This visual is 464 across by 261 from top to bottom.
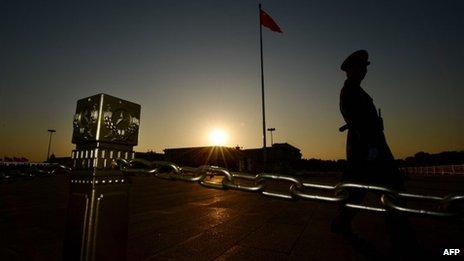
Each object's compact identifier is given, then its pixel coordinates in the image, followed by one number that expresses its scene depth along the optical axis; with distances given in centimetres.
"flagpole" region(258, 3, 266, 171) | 1760
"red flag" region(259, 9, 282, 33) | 1828
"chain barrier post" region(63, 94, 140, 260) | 115
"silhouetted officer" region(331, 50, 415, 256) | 209
